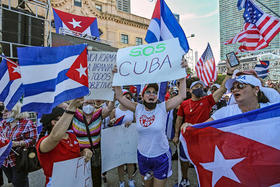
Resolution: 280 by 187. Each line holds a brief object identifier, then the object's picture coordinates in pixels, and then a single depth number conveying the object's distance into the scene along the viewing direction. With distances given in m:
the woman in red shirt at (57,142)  1.76
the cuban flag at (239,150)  1.67
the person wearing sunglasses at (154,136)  2.61
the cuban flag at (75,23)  10.99
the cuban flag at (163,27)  3.31
